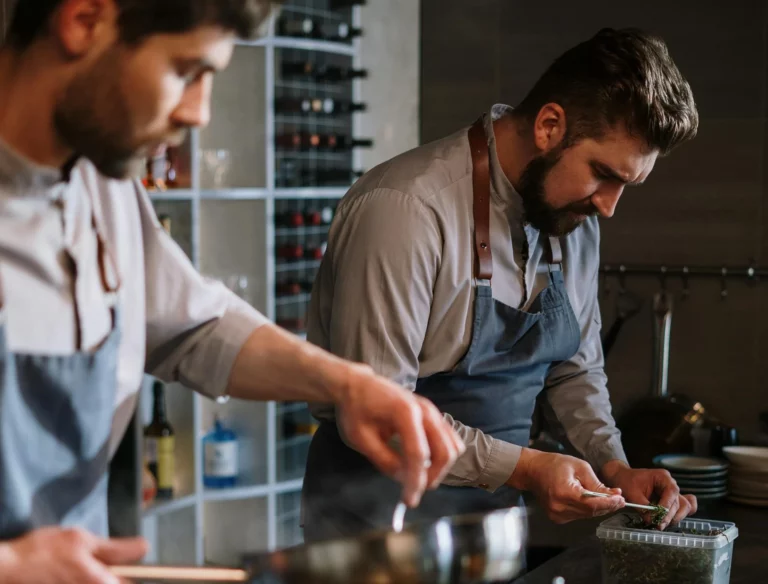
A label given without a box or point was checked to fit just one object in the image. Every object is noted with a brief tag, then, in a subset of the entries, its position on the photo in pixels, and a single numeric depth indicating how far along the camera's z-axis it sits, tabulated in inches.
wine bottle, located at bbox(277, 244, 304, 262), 152.4
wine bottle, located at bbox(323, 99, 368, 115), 156.0
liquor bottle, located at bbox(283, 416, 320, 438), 161.0
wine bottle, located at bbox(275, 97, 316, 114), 151.3
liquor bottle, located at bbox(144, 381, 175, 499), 140.1
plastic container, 68.6
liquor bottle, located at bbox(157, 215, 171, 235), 136.4
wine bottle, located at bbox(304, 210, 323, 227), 155.0
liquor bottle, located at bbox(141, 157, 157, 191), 134.5
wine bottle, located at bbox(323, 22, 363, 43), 155.7
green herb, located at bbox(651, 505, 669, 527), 75.6
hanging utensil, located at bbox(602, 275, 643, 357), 152.1
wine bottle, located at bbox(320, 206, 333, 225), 156.9
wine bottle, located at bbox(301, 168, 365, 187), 157.5
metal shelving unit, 143.3
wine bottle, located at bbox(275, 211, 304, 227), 152.9
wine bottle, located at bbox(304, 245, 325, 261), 155.7
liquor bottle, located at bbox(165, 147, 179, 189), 139.0
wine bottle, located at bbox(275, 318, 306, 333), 153.4
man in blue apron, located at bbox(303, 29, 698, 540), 76.7
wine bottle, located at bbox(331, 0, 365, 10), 157.6
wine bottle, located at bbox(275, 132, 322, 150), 151.3
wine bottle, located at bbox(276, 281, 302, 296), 153.4
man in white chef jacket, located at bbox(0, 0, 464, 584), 42.2
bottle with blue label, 146.6
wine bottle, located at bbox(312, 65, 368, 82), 156.3
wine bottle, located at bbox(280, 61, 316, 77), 154.5
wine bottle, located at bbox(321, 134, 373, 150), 155.6
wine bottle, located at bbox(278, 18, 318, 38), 150.7
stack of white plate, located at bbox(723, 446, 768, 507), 100.3
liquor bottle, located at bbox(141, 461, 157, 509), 137.6
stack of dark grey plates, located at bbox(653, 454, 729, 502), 100.2
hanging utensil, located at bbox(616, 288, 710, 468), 128.6
